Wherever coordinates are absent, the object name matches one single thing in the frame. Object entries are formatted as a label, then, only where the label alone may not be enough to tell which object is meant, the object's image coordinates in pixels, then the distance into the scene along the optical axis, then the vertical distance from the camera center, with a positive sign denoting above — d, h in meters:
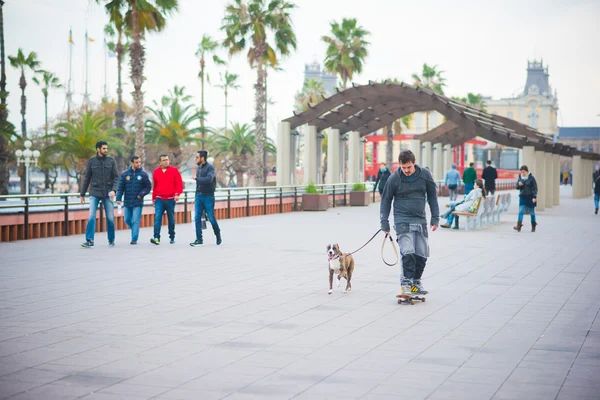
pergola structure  29.69 +2.40
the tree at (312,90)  89.50 +10.79
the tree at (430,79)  73.62 +9.71
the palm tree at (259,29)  41.03 +7.88
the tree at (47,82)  82.66 +10.64
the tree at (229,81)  95.19 +12.17
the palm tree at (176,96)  77.75 +8.85
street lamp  44.67 +1.86
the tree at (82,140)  45.28 +2.51
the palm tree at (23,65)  64.31 +9.63
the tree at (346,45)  52.09 +8.95
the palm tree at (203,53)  75.00 +12.26
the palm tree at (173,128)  55.25 +3.89
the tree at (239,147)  69.80 +3.35
